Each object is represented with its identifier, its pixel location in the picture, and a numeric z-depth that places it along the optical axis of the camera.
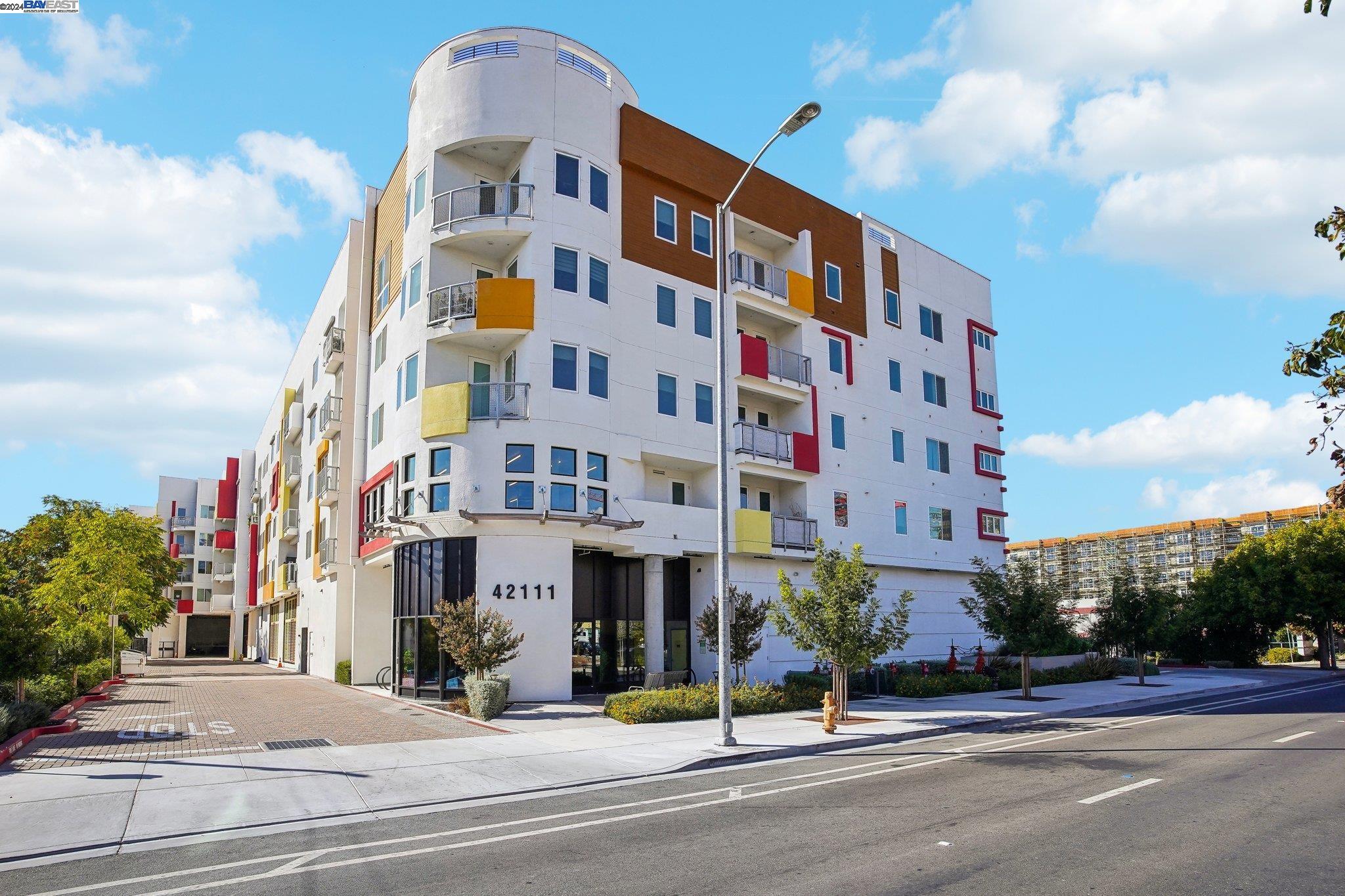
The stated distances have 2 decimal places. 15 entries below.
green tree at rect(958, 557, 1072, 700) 26.78
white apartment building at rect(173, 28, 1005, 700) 25.86
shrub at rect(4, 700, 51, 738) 16.83
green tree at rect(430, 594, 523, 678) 22.41
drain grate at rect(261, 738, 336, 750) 17.12
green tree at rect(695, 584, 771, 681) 24.30
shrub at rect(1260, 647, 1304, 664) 48.53
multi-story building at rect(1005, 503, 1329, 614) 106.75
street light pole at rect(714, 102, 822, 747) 16.08
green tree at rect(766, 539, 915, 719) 20.75
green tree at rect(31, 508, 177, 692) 30.55
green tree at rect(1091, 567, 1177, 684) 31.56
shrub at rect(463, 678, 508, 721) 21.31
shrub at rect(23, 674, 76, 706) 20.64
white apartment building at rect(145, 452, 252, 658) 79.44
